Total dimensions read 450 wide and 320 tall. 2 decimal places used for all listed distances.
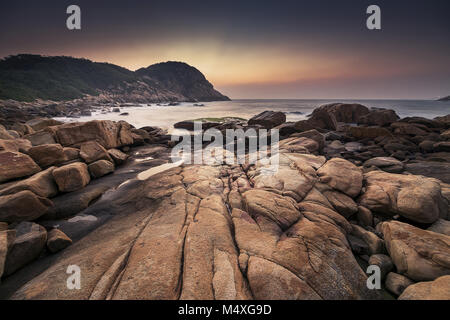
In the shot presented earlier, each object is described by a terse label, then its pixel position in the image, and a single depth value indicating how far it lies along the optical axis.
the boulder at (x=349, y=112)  24.50
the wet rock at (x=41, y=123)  13.67
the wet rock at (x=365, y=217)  5.24
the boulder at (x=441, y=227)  4.41
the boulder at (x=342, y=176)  6.03
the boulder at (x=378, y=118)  20.56
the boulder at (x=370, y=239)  4.41
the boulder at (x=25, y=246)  3.72
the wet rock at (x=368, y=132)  13.21
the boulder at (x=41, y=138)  9.15
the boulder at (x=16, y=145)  7.02
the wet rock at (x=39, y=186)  5.38
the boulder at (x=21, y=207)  4.65
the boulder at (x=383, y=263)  3.89
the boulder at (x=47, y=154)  7.29
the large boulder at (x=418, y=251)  3.53
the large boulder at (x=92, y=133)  9.62
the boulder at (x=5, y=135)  8.95
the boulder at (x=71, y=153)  8.21
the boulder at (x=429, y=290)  3.00
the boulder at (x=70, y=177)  6.44
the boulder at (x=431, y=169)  7.52
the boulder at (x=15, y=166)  6.22
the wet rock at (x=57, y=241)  4.18
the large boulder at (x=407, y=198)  4.74
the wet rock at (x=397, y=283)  3.52
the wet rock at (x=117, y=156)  9.97
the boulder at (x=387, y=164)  8.11
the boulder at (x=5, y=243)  3.58
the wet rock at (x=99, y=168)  8.07
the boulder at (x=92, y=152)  8.55
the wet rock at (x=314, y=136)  11.67
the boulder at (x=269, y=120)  19.78
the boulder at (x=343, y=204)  5.41
